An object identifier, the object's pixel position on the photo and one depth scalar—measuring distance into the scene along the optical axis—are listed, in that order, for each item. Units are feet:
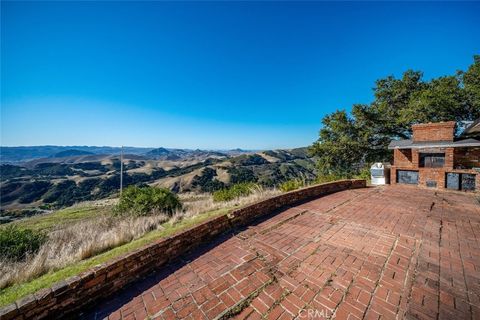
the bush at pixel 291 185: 29.48
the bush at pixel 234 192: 29.99
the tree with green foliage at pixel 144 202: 22.82
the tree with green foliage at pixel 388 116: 45.01
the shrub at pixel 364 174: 40.93
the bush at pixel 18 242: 13.28
